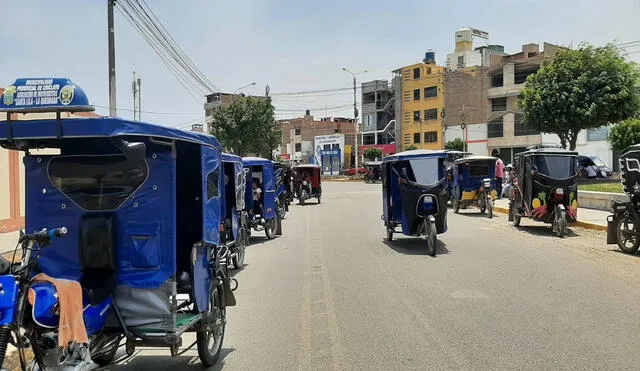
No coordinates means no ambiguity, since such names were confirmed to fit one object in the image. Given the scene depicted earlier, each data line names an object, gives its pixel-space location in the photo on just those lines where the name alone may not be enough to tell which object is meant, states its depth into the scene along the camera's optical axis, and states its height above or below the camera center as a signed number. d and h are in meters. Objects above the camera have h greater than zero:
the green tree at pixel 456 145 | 65.03 +2.56
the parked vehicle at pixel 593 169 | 40.17 -0.20
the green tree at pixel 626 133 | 36.00 +1.97
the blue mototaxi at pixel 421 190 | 13.52 -0.48
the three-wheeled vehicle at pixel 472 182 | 23.03 -0.57
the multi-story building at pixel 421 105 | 72.75 +7.89
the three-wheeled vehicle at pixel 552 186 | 15.84 -0.53
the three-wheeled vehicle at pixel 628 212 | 12.02 -0.93
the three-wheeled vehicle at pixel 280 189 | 20.06 -0.61
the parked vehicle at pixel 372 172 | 60.76 -0.30
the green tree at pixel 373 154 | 78.06 +1.98
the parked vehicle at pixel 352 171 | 74.36 -0.21
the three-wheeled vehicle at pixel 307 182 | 33.00 -0.67
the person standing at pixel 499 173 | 27.43 -0.26
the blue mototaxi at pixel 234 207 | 11.12 -0.69
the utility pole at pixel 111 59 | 16.42 +3.17
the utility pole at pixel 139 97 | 46.34 +6.02
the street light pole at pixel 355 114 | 76.75 +7.13
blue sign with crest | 4.49 +0.58
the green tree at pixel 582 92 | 30.64 +3.83
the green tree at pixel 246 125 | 45.75 +3.49
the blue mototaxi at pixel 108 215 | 4.54 -0.36
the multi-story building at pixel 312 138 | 91.19 +5.27
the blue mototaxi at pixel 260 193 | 15.48 -0.60
